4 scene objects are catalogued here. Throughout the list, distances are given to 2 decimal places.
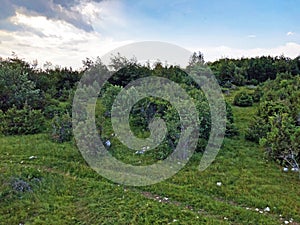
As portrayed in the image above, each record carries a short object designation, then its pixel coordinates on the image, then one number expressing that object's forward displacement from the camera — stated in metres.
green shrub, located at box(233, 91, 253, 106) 15.61
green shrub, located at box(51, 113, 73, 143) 9.11
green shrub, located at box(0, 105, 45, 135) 10.01
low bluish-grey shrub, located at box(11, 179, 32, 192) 5.93
